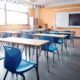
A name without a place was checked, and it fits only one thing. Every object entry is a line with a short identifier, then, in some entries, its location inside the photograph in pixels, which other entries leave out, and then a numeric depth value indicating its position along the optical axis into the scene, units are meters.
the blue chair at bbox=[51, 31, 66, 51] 3.09
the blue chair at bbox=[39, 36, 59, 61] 2.15
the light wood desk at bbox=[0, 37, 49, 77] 1.50
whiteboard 6.62
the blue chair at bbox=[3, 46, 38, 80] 1.07
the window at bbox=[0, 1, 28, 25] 5.42
